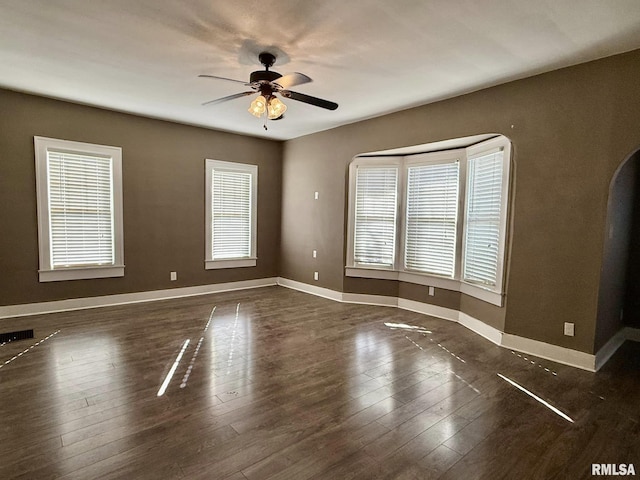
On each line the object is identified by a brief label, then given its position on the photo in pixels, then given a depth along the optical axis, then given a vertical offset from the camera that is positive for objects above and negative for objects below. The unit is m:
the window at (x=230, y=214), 5.95 +0.02
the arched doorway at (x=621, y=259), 3.22 -0.36
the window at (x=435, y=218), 3.99 +0.04
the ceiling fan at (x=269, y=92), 2.96 +1.11
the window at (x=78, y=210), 4.47 +0.03
